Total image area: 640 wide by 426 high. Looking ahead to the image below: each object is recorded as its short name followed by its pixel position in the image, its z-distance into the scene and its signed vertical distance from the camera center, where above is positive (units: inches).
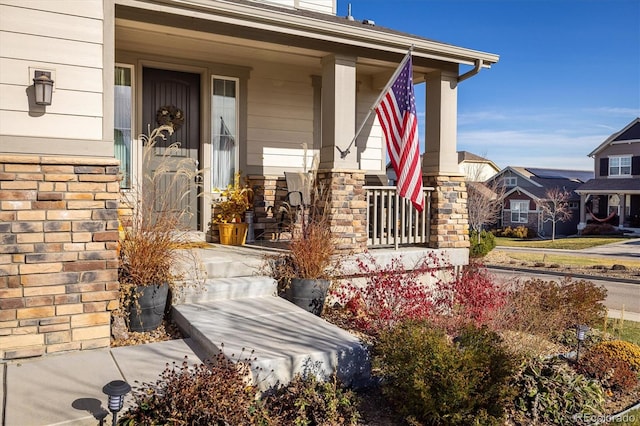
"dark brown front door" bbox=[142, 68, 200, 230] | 283.3 +56.0
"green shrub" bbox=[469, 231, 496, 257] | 663.1 -50.6
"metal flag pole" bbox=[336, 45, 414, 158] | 242.1 +54.6
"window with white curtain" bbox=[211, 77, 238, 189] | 297.9 +44.9
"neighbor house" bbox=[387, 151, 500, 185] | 1355.7 +118.5
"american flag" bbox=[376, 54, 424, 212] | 243.9 +38.2
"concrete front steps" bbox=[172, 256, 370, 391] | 147.8 -43.7
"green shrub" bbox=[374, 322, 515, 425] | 128.8 -46.1
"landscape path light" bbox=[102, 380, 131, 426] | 110.0 -42.1
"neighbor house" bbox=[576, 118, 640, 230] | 1226.0 +60.6
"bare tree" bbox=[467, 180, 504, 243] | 933.8 +7.7
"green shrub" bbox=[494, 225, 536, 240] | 1286.9 -66.2
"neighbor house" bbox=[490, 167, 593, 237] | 1325.0 +27.9
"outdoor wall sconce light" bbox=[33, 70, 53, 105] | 163.3 +38.3
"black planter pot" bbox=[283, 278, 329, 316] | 212.5 -37.4
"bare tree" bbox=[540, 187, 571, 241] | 1233.4 +4.5
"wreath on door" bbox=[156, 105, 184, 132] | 285.0 +50.9
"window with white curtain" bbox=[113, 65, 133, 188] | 270.4 +46.8
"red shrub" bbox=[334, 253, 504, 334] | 196.9 -39.9
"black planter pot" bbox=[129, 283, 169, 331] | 181.0 -38.2
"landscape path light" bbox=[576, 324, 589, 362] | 199.3 -50.2
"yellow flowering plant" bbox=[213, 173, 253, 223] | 295.3 -0.1
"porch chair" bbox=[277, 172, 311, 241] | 283.3 +5.9
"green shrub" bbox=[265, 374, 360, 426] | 127.6 -53.0
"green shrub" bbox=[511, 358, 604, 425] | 148.7 -59.0
